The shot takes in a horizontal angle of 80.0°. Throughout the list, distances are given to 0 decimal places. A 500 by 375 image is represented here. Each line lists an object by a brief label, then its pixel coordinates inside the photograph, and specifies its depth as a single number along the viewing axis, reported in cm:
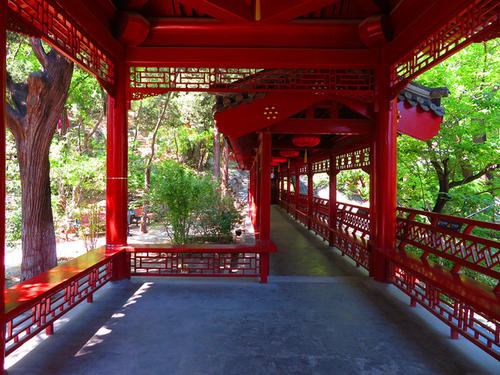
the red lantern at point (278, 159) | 1290
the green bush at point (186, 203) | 725
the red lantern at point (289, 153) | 903
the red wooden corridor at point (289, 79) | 317
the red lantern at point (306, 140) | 637
